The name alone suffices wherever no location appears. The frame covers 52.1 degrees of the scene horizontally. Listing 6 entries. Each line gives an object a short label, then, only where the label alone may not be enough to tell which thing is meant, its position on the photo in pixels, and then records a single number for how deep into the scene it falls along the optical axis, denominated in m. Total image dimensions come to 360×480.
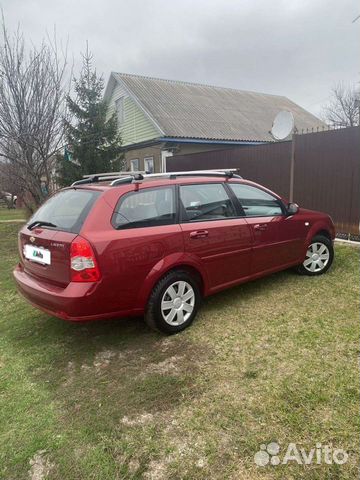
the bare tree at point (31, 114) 10.26
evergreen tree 12.27
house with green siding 14.41
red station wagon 3.21
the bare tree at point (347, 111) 32.31
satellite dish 7.90
